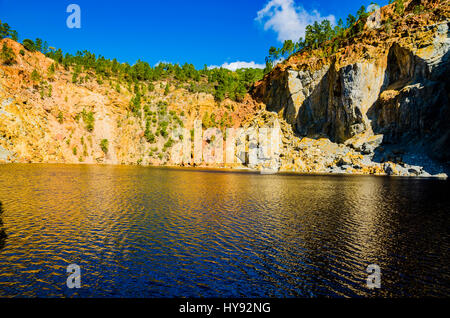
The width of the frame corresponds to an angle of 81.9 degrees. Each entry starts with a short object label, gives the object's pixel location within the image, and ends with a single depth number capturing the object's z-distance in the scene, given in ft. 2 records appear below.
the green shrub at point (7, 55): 323.98
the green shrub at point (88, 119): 368.27
